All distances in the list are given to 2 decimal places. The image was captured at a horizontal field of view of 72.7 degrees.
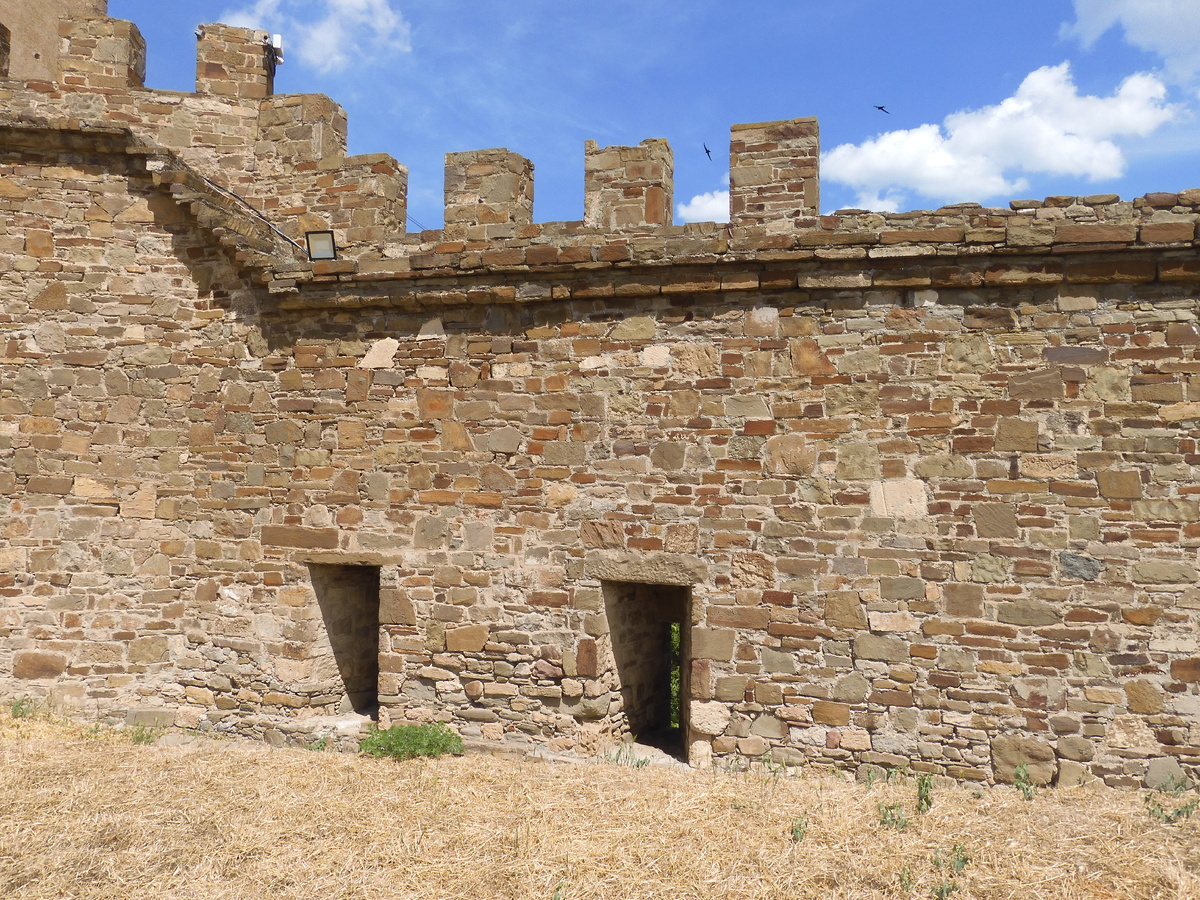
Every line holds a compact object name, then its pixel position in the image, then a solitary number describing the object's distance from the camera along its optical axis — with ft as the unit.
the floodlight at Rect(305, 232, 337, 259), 21.13
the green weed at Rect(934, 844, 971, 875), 13.73
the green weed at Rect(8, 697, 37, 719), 20.95
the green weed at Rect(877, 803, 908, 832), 15.32
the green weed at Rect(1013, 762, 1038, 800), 17.21
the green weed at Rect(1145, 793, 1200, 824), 15.64
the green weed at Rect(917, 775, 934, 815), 16.14
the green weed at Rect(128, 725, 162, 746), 20.67
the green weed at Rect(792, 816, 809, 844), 14.78
